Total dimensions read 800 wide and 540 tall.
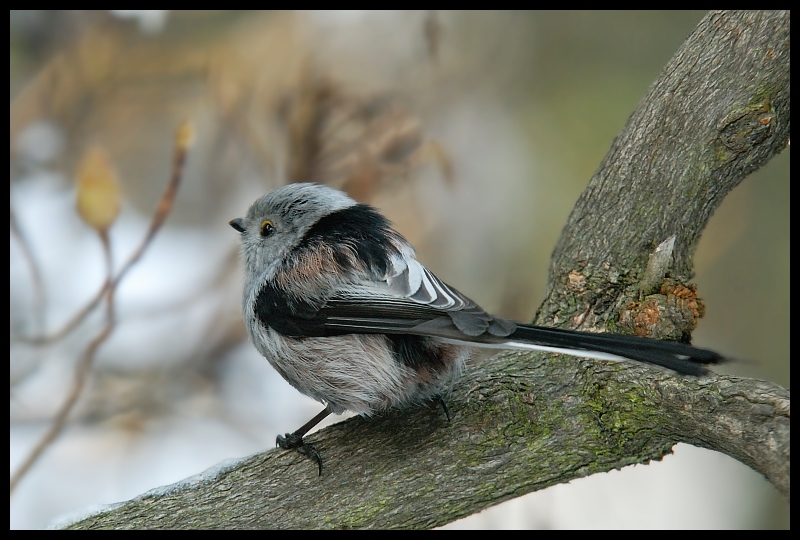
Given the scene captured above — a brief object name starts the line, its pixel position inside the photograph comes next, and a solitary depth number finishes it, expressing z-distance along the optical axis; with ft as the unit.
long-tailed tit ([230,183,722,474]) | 15.19
